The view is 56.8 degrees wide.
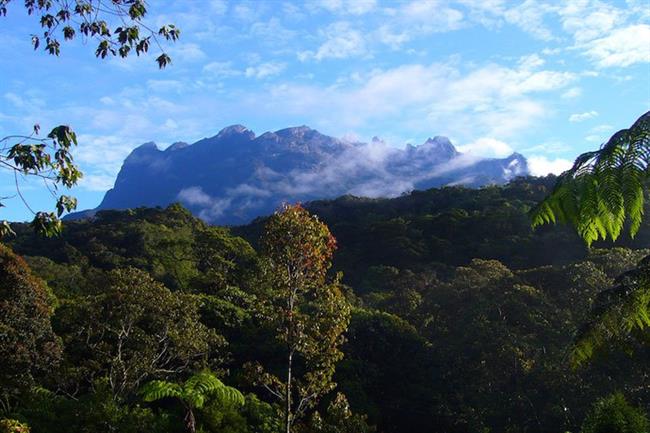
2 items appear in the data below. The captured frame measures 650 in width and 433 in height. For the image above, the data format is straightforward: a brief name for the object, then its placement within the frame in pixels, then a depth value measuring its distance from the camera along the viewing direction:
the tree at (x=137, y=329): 14.23
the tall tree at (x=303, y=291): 9.80
